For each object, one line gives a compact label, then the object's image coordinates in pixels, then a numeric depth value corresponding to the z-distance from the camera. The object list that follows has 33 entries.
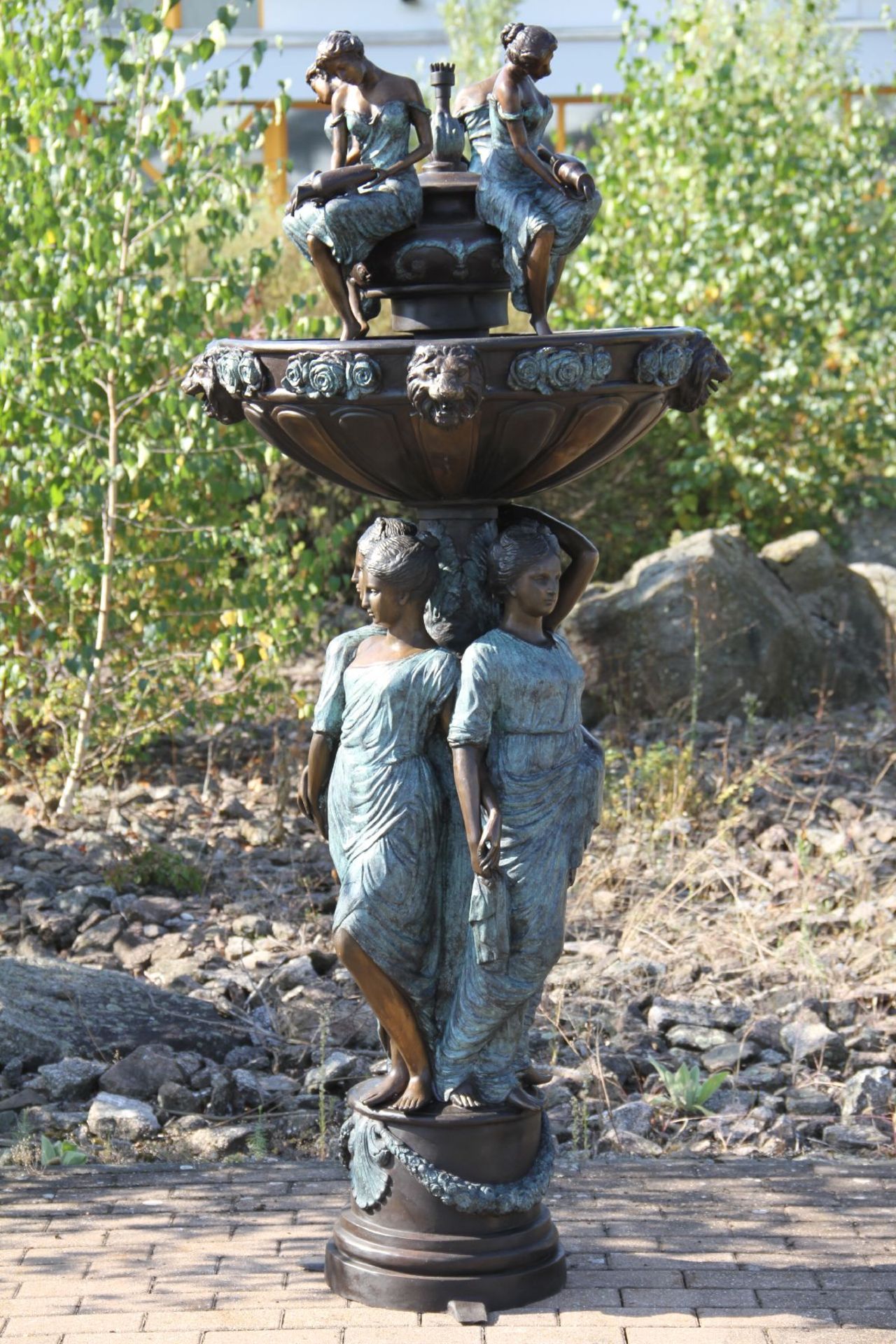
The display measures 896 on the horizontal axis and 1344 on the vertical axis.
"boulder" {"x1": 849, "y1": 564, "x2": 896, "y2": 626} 22.69
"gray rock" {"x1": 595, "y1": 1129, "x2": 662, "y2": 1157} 10.87
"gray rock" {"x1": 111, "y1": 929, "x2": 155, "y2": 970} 13.75
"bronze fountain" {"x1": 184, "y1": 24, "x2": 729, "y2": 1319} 8.30
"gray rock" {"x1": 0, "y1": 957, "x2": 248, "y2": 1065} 11.91
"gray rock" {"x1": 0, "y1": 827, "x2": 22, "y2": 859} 16.09
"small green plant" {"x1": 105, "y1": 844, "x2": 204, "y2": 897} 15.24
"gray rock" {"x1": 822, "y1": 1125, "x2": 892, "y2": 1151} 10.90
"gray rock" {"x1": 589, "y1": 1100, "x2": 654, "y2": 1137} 11.12
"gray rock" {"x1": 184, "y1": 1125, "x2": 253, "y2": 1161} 10.77
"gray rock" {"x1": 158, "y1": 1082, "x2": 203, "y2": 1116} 11.31
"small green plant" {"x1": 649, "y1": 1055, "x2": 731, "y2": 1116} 11.13
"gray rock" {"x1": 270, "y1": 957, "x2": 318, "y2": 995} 13.21
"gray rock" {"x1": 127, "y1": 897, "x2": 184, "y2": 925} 14.56
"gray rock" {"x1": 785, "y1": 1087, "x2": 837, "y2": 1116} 11.37
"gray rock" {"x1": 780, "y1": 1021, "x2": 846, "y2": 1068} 12.05
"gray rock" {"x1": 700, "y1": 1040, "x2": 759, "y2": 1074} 11.97
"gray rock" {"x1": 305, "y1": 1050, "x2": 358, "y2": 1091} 11.58
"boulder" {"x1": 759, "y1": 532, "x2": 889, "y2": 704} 21.28
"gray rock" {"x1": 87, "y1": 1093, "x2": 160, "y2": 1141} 10.94
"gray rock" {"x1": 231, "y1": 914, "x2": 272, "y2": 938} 14.39
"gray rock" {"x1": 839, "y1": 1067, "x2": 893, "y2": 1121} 11.33
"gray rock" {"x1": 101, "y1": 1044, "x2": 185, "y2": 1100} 11.47
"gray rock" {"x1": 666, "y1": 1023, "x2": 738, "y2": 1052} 12.30
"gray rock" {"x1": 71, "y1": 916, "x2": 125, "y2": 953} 14.04
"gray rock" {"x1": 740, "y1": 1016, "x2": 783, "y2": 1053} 12.33
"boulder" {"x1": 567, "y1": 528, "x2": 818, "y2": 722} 19.97
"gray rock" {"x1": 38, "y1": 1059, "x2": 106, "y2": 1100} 11.45
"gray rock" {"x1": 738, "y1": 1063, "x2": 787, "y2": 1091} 11.73
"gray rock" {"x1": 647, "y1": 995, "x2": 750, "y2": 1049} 12.60
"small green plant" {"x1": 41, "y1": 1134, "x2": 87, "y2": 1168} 10.46
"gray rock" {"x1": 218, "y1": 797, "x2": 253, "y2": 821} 17.25
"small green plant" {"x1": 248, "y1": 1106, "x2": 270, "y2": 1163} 10.74
